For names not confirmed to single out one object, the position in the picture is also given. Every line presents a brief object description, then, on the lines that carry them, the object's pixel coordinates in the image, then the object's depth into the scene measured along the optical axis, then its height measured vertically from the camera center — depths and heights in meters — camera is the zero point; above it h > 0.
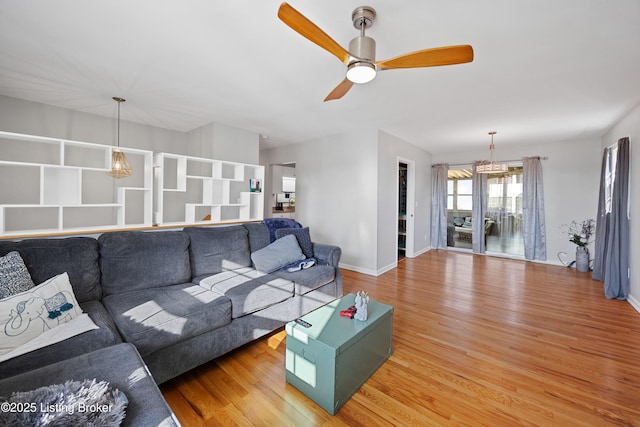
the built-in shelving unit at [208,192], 3.15 +0.30
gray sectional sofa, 1.40 -0.69
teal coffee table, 1.61 -0.92
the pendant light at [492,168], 4.90 +0.86
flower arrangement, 4.81 -0.33
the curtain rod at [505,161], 5.36 +1.15
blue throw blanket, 3.35 -0.16
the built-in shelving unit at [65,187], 2.44 +0.28
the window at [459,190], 6.44 +0.58
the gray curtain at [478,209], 6.02 +0.11
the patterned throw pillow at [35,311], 1.41 -0.58
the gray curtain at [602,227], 3.95 -0.19
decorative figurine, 1.94 -0.69
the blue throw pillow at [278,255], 2.87 -0.47
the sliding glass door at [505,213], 5.79 +0.02
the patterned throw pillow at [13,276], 1.62 -0.41
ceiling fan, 1.53 +0.96
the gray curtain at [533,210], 5.37 +0.09
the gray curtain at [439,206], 6.57 +0.19
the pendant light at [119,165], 3.41 +0.61
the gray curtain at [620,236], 3.41 -0.27
